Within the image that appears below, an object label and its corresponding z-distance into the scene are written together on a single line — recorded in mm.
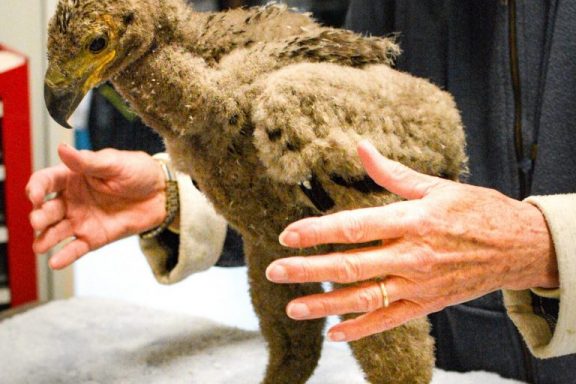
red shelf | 1182
